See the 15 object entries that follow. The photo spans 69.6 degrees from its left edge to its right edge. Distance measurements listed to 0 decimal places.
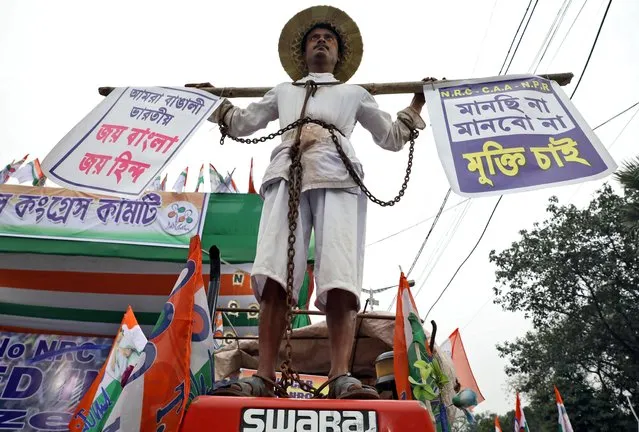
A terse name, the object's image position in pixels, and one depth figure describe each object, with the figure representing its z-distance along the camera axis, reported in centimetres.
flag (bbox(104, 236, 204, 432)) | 202
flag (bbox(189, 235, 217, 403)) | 218
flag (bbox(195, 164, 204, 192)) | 998
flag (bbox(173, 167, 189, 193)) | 977
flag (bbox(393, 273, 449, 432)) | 250
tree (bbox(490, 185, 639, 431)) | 1814
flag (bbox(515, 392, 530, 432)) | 670
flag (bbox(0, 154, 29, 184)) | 790
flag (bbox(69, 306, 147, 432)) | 372
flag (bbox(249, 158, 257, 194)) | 696
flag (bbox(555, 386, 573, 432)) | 662
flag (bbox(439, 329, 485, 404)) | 710
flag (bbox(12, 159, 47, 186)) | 795
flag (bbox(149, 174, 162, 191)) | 788
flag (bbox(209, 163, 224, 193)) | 812
